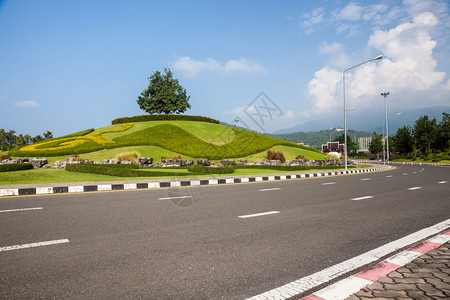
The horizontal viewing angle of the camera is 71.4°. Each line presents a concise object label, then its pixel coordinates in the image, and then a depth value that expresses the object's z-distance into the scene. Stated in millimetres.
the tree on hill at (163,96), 67188
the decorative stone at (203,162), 24502
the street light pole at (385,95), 58625
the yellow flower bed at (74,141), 33272
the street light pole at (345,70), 25067
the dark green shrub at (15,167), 14862
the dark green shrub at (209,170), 18556
